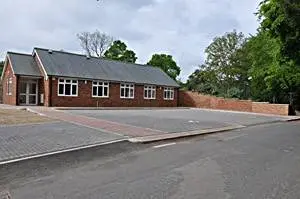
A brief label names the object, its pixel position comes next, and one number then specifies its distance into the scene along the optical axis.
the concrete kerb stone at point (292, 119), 16.76
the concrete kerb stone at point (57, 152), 5.24
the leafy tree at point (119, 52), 39.36
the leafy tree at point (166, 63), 42.23
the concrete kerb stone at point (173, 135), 7.49
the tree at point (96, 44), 39.30
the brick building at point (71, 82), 18.79
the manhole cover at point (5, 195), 3.49
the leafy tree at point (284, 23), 9.13
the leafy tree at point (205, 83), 33.97
